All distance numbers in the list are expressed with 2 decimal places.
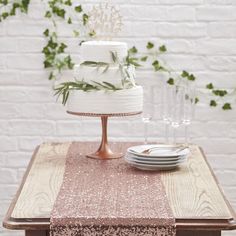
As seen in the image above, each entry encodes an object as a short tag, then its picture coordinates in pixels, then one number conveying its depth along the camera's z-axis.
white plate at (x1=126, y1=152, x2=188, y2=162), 2.85
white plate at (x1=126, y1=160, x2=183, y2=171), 2.85
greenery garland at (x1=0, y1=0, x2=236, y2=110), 3.97
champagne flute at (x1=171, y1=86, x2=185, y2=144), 3.09
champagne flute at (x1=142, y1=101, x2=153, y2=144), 3.07
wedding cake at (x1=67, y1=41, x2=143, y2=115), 2.99
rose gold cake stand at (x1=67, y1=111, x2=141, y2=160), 3.10
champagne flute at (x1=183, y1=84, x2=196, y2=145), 3.11
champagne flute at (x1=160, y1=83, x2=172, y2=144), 3.08
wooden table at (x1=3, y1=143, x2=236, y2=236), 2.22
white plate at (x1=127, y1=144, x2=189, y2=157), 2.87
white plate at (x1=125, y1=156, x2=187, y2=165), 2.85
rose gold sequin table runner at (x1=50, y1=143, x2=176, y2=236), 2.22
